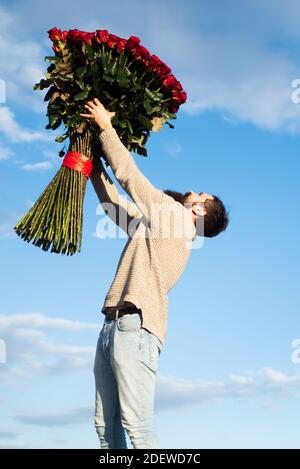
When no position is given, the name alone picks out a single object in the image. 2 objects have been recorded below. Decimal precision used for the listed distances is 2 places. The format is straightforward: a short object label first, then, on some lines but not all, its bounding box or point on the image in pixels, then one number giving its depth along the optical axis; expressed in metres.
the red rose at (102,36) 3.84
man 3.17
